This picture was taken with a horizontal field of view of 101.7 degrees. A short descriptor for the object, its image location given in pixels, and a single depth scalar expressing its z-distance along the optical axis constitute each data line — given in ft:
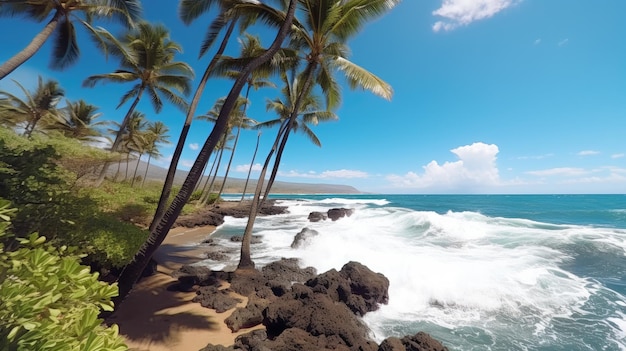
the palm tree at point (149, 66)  40.24
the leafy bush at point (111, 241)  16.28
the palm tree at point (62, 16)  22.99
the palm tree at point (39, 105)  59.16
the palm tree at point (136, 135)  85.30
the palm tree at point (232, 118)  70.05
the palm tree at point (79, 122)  59.03
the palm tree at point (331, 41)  24.35
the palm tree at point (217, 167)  87.70
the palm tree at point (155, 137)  96.29
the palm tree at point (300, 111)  42.39
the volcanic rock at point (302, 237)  41.53
